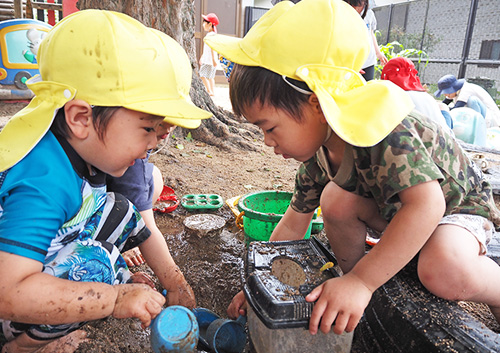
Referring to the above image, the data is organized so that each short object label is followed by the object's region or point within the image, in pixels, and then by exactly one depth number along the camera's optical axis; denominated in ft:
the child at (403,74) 10.82
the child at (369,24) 9.72
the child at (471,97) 18.37
